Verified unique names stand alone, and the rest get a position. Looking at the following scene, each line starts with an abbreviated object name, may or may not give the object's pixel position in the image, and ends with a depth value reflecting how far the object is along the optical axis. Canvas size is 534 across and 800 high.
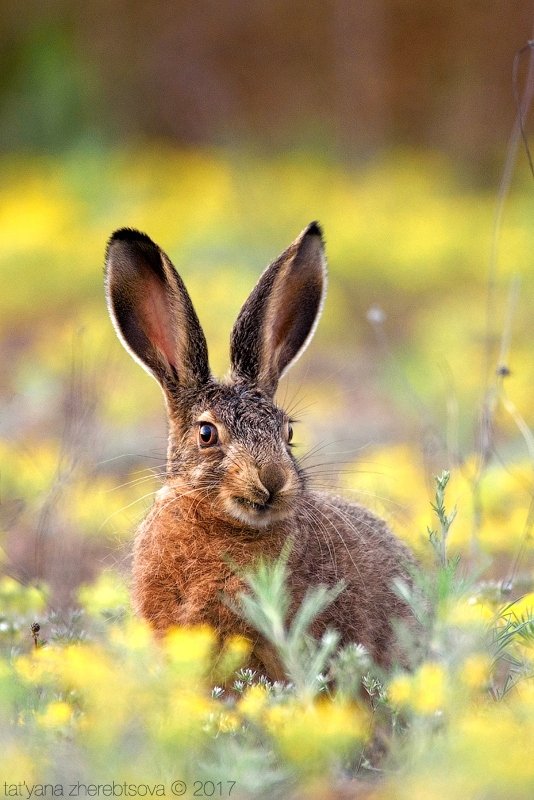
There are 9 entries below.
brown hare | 8.93
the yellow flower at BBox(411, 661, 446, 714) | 6.14
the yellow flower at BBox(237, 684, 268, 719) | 6.69
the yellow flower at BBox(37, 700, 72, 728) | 6.80
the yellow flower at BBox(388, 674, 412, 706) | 6.41
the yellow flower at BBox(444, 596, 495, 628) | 6.75
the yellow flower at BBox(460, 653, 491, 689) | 6.47
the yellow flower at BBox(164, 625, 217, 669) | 6.13
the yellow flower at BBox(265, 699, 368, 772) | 5.71
